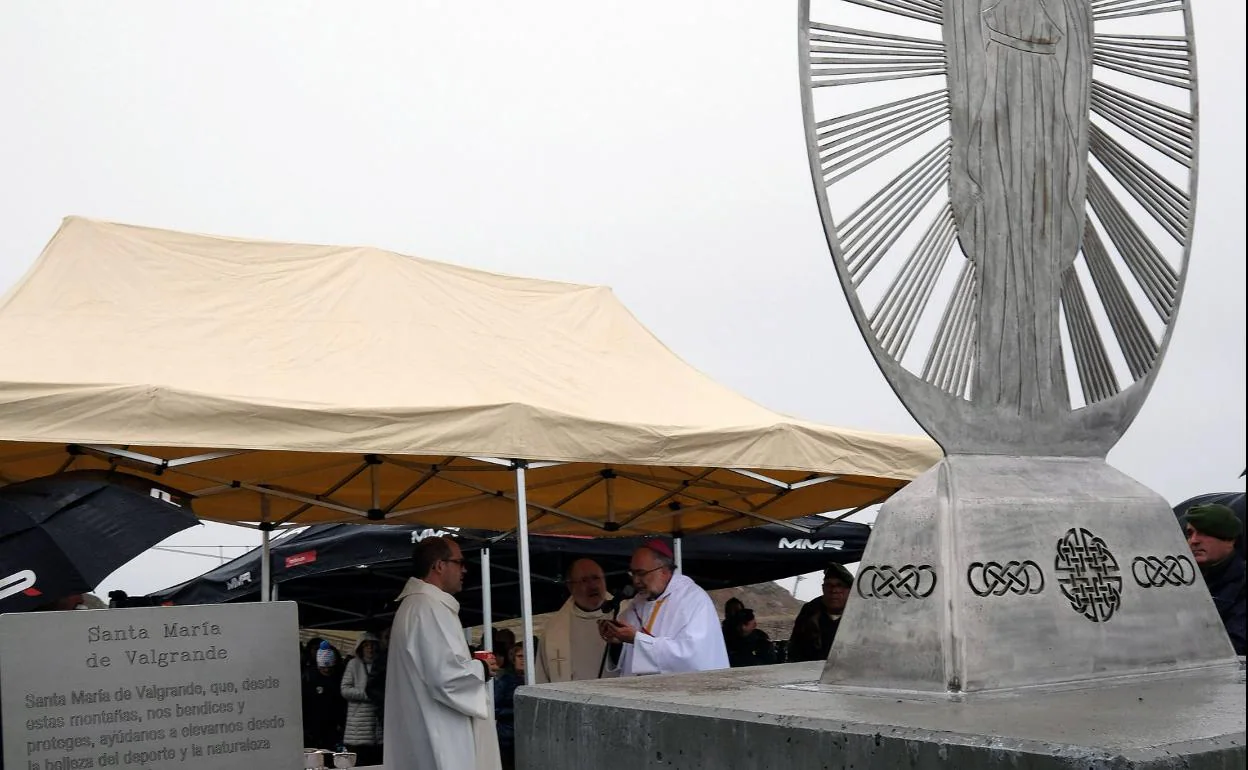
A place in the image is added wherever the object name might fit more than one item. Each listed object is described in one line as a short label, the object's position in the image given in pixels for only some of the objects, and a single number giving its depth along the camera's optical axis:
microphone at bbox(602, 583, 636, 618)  7.85
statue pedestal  3.56
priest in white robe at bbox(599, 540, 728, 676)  5.90
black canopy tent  11.27
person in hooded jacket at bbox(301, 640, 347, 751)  11.88
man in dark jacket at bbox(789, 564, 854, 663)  7.74
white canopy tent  6.04
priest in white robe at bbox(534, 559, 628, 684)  7.85
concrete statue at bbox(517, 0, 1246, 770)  3.49
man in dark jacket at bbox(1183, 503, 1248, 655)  4.54
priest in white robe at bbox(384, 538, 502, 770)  6.42
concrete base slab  2.57
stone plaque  3.98
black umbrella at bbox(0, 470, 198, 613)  5.09
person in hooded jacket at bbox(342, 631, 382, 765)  10.51
